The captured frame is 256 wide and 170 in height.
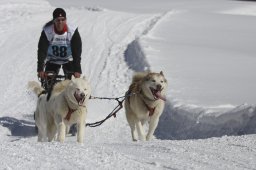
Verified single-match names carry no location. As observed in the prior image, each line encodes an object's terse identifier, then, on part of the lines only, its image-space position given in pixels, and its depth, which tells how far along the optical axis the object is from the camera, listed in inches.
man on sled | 588.4
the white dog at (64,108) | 475.8
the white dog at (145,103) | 559.8
